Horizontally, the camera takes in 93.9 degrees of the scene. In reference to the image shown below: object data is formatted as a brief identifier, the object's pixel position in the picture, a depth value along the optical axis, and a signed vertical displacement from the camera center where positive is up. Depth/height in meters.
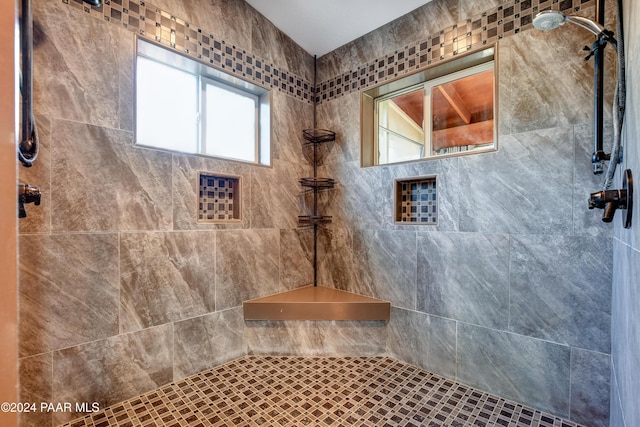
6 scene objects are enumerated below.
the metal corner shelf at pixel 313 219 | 2.61 -0.06
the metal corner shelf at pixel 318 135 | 2.61 +0.68
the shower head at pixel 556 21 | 1.19 +0.77
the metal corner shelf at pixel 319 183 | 2.59 +0.26
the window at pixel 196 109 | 1.89 +0.76
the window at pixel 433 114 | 1.96 +0.73
